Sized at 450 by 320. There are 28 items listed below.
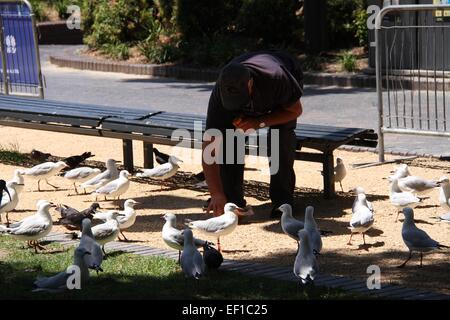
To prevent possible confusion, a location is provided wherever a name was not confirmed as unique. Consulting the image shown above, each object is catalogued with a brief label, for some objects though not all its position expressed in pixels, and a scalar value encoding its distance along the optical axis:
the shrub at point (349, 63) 29.03
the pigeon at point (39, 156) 18.67
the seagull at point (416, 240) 11.60
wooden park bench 15.27
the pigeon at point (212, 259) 11.26
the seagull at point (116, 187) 15.60
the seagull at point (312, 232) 11.68
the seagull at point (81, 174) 16.53
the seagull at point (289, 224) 12.57
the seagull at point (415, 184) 14.82
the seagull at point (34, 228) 12.74
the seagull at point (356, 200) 13.47
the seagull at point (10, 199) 14.18
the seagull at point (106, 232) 12.38
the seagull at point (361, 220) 12.77
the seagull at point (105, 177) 16.24
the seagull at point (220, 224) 12.74
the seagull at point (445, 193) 13.86
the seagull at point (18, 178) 15.69
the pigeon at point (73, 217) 13.57
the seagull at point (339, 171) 15.92
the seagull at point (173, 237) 12.01
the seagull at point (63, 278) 10.28
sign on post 23.09
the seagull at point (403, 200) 13.88
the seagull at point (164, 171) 16.57
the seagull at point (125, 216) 13.45
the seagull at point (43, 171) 16.67
